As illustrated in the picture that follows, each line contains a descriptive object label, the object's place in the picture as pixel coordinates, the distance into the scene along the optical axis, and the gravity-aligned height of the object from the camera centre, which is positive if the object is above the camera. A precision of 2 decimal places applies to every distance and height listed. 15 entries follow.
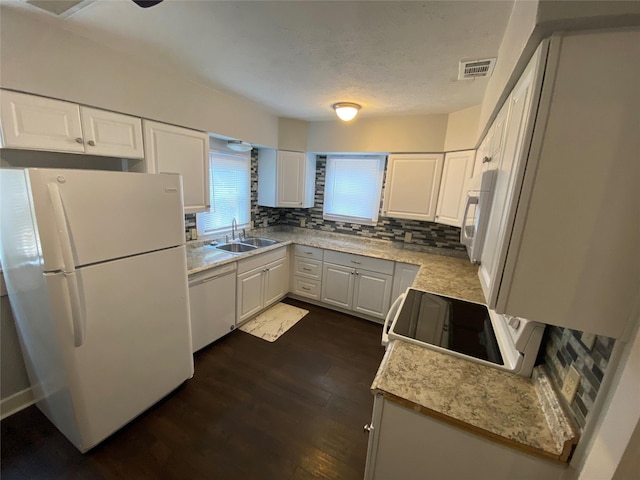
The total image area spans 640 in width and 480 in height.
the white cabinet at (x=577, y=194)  0.63 +0.02
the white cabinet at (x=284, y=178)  3.48 +0.09
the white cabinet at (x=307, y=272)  3.41 -1.12
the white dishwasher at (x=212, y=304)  2.29 -1.14
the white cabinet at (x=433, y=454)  0.90 -0.94
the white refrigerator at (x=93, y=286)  1.28 -0.64
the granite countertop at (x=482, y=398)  0.88 -0.78
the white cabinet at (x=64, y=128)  1.37 +0.26
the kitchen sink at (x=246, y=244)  3.15 -0.77
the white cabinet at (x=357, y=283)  3.04 -1.12
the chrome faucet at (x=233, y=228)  3.38 -0.59
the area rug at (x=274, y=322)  2.86 -1.60
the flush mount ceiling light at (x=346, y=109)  2.50 +0.74
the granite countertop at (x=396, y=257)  2.17 -0.72
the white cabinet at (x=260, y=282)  2.80 -1.15
